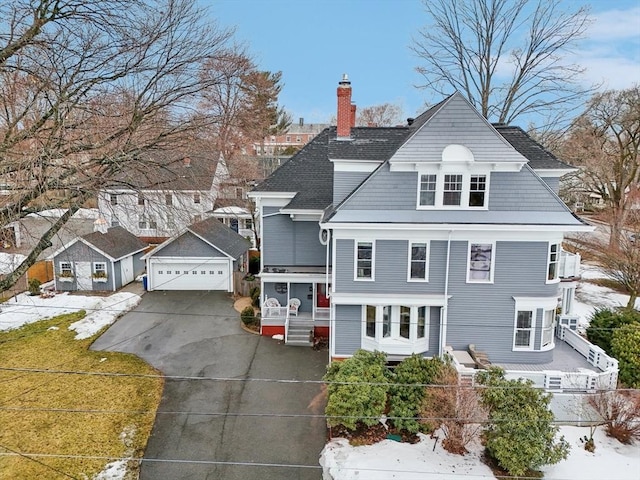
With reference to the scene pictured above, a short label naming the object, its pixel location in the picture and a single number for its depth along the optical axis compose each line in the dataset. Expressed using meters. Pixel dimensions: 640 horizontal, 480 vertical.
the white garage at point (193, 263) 22.52
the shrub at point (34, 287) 21.42
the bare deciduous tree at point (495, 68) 21.19
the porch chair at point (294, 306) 17.31
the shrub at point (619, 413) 10.73
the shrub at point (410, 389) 10.84
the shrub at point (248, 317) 17.94
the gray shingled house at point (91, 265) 21.88
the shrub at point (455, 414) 10.16
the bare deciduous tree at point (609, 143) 25.58
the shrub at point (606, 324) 14.20
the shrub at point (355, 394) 10.55
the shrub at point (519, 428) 9.49
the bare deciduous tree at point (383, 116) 46.00
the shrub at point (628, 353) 12.39
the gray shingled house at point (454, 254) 12.68
